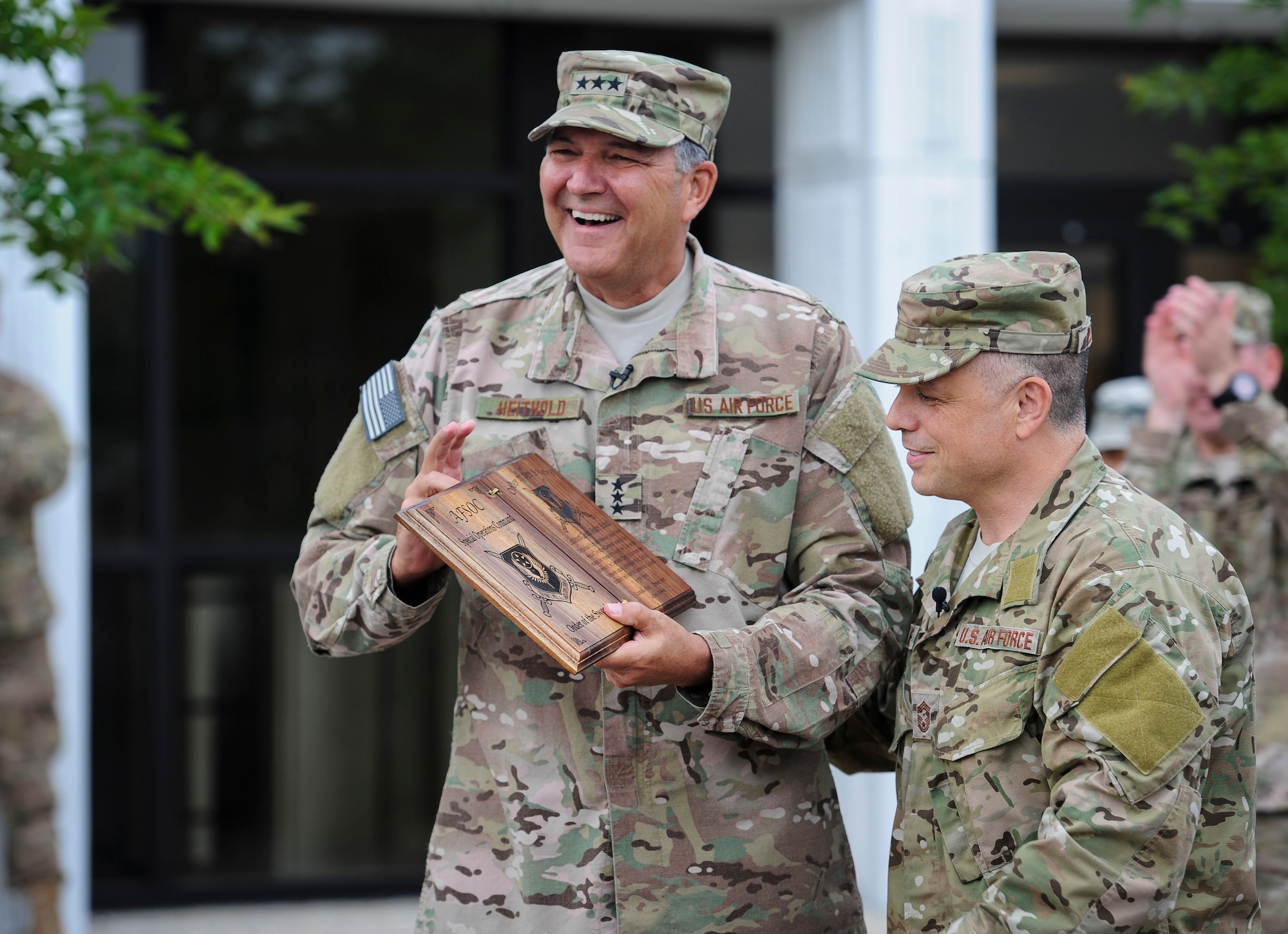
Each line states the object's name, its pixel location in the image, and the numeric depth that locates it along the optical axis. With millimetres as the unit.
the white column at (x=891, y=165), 11344
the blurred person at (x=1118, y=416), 9656
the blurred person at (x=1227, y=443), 7586
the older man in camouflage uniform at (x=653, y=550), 4828
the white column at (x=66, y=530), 10625
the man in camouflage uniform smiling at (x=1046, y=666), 3732
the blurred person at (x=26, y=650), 9937
